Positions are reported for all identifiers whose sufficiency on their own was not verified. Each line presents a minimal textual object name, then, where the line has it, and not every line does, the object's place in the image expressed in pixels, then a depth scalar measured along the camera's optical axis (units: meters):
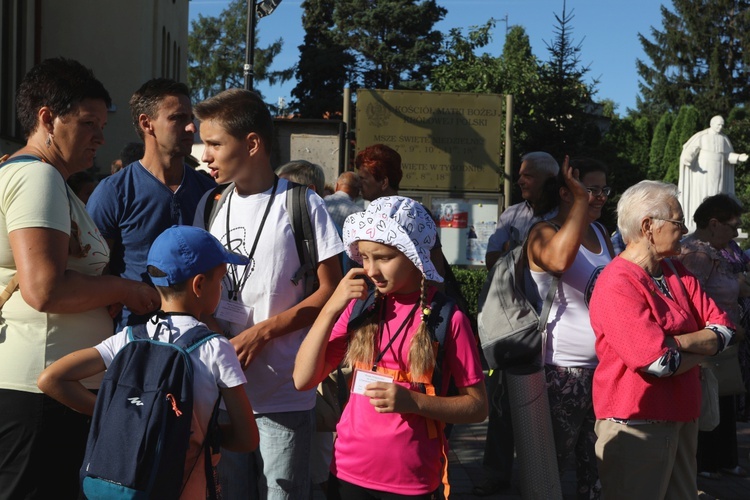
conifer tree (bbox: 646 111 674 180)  37.34
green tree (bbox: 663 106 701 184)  36.22
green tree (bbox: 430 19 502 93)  27.70
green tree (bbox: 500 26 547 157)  20.53
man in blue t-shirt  3.65
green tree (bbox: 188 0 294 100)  59.03
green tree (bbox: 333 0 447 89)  45.06
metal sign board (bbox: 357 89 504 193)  12.75
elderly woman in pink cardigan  3.64
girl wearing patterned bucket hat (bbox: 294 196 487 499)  2.85
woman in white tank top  4.36
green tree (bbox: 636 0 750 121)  45.44
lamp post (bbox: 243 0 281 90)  9.16
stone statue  16.02
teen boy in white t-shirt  3.33
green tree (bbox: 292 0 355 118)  46.72
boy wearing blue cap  2.61
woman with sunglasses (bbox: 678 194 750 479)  5.95
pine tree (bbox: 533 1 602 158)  18.72
